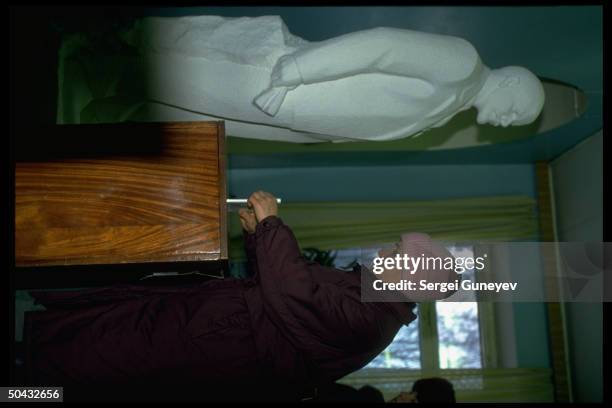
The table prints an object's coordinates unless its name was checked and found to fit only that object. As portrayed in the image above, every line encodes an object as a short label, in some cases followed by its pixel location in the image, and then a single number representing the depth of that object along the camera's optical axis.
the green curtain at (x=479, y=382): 3.50
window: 3.63
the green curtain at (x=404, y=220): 3.59
